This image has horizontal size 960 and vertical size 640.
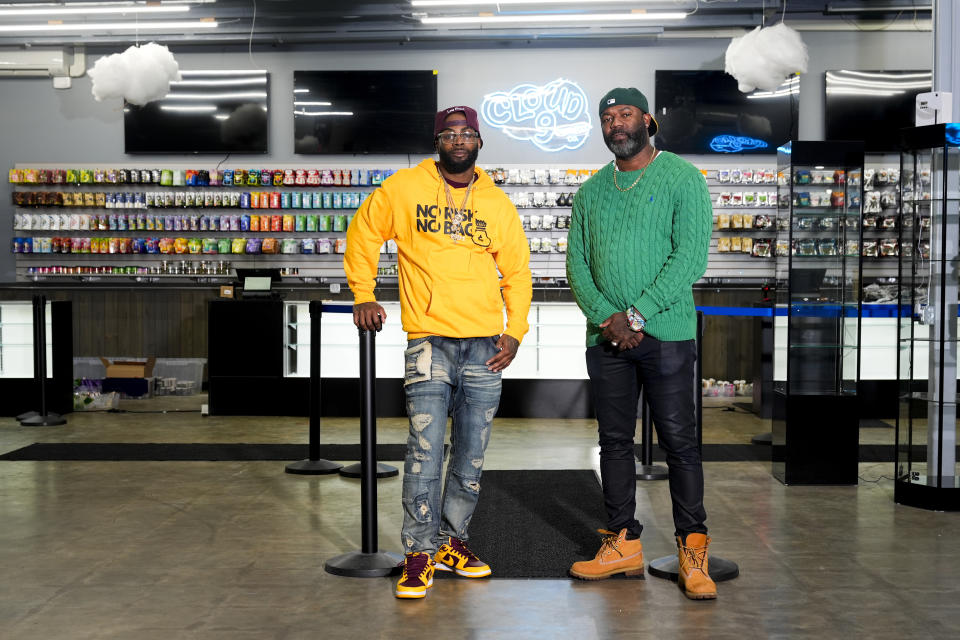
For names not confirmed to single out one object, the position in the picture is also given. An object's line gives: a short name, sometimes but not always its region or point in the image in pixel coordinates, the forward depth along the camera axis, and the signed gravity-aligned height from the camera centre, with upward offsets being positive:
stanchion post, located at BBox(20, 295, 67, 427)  7.34 -0.47
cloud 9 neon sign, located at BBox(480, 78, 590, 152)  10.52 +1.98
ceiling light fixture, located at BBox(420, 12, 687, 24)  9.27 +2.76
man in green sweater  3.22 -0.01
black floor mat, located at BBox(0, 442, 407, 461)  6.00 -1.02
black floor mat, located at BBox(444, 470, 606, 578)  3.67 -1.02
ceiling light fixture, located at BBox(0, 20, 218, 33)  9.71 +2.76
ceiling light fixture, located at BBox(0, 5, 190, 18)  9.12 +2.72
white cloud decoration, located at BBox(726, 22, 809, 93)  8.34 +2.11
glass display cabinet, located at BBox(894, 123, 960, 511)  4.65 -0.14
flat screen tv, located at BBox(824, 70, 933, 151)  10.34 +2.13
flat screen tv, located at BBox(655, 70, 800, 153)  10.34 +1.95
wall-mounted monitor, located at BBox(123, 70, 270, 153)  10.59 +1.96
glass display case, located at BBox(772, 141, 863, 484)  5.13 +0.02
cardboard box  9.13 -0.73
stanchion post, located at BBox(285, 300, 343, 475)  5.46 -0.74
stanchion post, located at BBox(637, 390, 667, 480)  5.36 -0.97
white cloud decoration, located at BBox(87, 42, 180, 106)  8.59 +1.98
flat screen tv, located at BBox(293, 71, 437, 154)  10.47 +1.99
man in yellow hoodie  3.22 -0.03
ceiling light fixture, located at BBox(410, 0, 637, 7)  8.85 +2.72
